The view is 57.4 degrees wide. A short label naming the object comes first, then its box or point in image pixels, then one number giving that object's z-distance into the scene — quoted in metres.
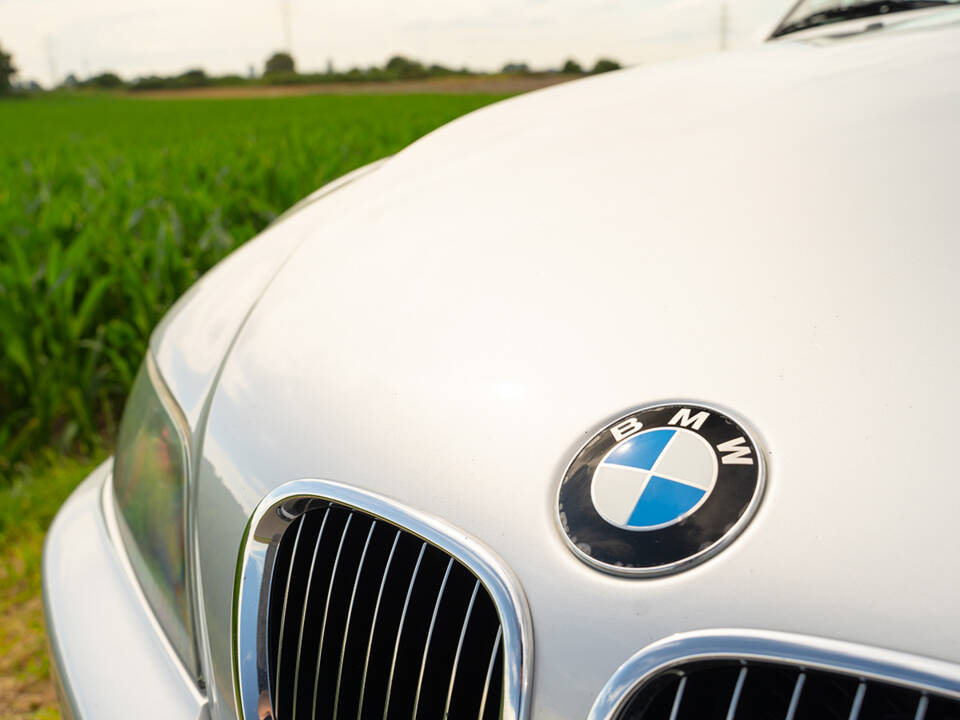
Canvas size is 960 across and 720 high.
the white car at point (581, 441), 0.76
